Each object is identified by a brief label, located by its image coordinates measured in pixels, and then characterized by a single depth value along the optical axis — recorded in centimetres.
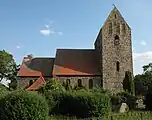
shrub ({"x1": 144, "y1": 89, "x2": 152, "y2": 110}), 1927
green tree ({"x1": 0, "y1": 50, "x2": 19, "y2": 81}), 3791
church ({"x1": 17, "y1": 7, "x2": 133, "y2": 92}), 2687
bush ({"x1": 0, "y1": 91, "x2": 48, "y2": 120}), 941
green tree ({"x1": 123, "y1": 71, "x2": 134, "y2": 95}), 2596
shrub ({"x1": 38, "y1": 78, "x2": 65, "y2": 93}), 2203
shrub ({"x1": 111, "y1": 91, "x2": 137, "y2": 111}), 2171
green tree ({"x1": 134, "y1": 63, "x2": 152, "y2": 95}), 4120
